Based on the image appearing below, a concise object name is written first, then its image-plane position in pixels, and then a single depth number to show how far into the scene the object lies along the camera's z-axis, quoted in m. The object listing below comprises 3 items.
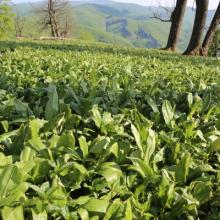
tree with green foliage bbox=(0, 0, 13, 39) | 51.23
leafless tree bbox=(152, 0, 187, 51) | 17.69
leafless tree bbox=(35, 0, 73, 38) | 46.03
